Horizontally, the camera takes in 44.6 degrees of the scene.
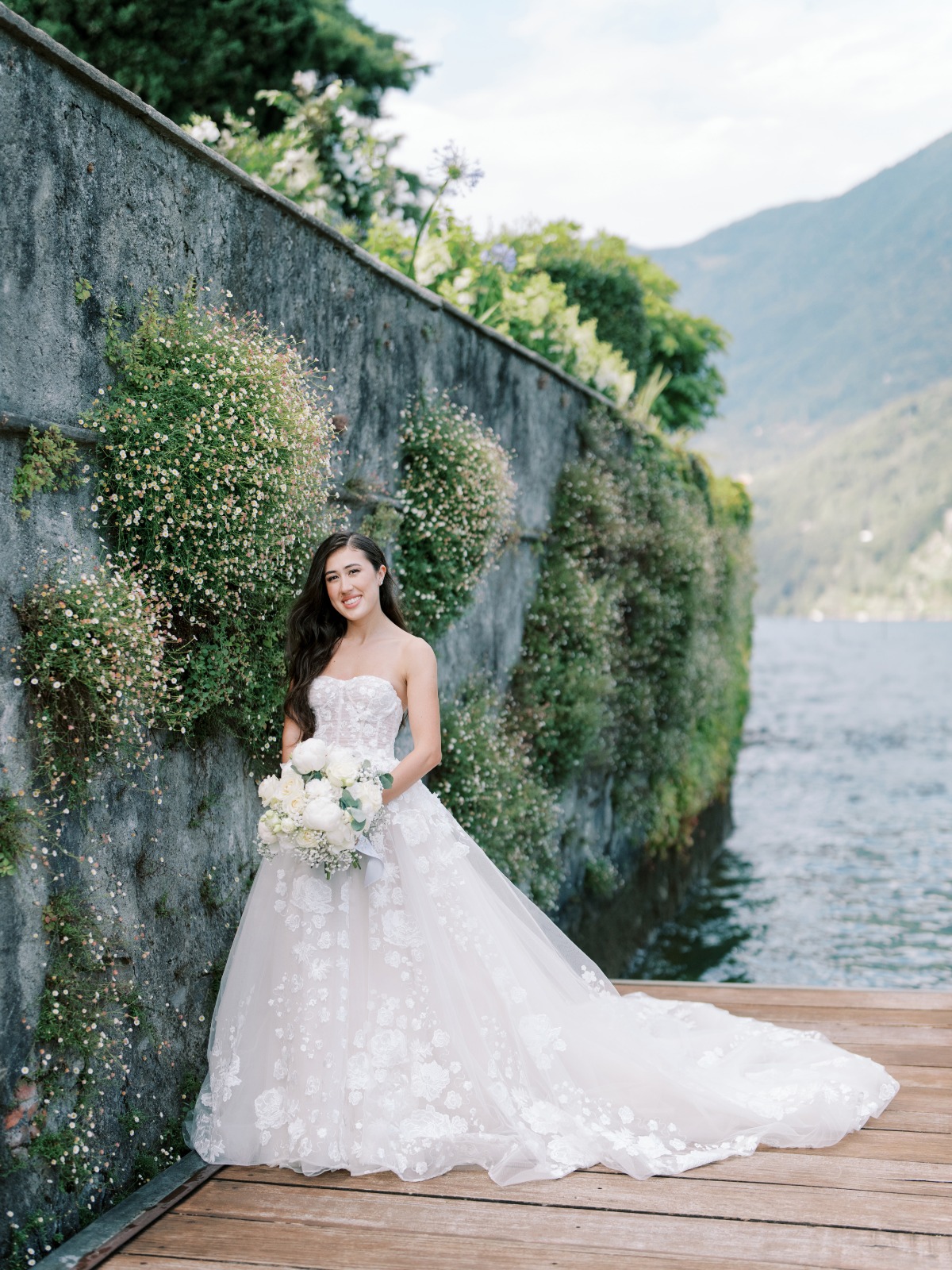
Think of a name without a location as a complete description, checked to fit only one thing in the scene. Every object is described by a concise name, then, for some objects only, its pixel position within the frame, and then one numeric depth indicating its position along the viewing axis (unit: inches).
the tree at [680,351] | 685.9
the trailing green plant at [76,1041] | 119.5
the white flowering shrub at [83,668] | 116.4
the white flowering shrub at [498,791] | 225.6
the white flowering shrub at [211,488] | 132.3
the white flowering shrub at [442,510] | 218.4
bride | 139.9
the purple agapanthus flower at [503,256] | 349.4
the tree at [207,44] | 453.7
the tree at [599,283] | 505.4
